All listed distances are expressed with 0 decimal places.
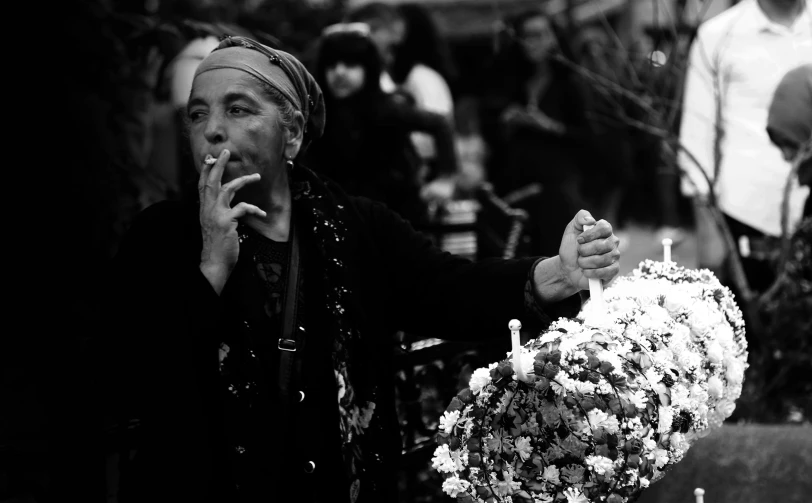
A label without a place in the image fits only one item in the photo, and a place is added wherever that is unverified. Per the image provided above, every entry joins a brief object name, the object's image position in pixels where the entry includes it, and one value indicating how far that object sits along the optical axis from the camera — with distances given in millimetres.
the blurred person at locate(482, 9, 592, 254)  8383
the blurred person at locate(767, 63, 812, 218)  4839
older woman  2652
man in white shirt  4980
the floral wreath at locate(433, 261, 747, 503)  2287
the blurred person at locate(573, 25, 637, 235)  8203
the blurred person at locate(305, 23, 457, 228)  5973
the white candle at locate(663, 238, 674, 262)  2973
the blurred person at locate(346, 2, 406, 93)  8033
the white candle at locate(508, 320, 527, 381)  2318
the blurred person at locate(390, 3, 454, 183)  7453
